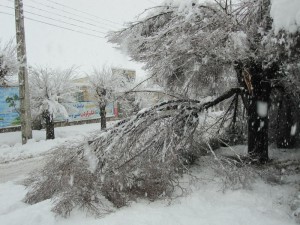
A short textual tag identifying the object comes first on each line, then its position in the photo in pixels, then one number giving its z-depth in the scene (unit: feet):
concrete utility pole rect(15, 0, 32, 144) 44.26
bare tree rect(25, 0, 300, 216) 17.70
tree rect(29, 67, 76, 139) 55.01
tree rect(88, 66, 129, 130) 68.44
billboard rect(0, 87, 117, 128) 57.16
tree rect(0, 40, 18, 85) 45.09
